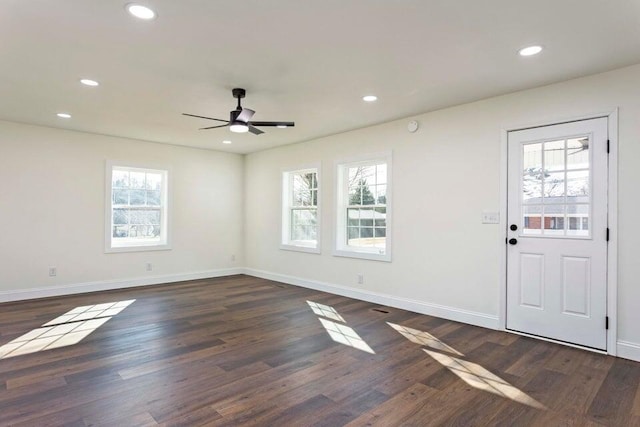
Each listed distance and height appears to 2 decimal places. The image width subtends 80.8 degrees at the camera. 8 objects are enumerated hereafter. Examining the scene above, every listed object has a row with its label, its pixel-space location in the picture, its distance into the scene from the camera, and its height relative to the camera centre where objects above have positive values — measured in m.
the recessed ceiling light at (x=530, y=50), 2.96 +1.33
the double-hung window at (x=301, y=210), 6.54 +0.08
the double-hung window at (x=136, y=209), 6.23 +0.07
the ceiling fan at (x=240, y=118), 3.81 +0.98
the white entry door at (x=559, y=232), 3.46 -0.15
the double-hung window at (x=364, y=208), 5.36 +0.10
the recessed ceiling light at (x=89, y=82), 3.69 +1.30
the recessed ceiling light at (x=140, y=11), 2.40 +1.32
